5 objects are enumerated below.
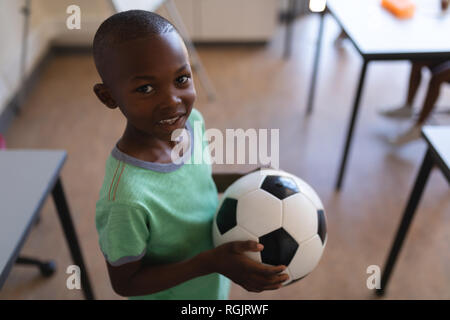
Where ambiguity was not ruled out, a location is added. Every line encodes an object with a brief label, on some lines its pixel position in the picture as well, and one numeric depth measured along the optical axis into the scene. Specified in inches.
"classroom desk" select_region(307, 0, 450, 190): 57.4
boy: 21.9
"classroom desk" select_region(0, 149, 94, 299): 32.2
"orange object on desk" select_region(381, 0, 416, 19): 68.2
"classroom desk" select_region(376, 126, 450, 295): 39.6
